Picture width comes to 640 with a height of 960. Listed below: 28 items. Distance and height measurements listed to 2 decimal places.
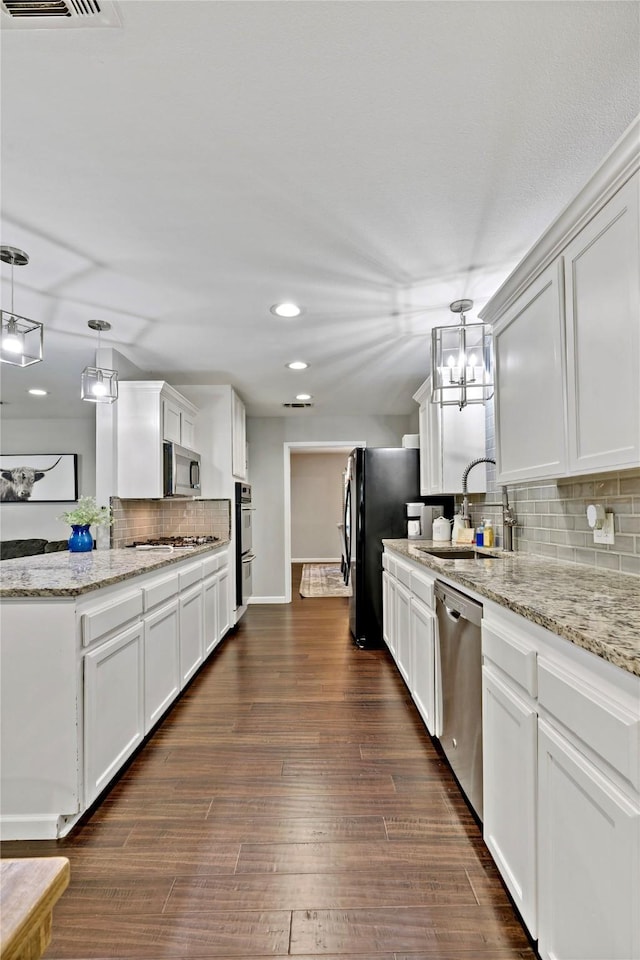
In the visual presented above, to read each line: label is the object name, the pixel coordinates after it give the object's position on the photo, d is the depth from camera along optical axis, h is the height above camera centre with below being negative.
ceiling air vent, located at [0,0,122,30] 1.15 +1.17
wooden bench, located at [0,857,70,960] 0.41 -0.36
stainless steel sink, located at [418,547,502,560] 3.11 -0.34
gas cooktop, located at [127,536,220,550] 3.82 -0.33
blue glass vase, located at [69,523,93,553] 3.15 -0.23
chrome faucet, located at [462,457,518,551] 2.85 -0.14
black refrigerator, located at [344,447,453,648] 4.23 -0.09
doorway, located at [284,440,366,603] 6.21 +0.70
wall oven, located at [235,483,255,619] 5.01 -0.45
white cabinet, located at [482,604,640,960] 0.86 -0.63
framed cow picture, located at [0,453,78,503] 6.48 +0.35
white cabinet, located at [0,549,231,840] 1.76 -0.76
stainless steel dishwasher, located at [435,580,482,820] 1.73 -0.72
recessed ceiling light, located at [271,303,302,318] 2.95 +1.16
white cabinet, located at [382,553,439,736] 2.40 -0.76
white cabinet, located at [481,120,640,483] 1.35 +0.55
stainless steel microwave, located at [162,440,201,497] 3.79 +0.26
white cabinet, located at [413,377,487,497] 3.57 +0.42
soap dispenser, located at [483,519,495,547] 3.18 -0.24
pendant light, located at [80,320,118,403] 2.99 +0.73
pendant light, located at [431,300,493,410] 2.54 +0.72
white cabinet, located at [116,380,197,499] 3.73 +0.51
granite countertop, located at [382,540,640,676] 0.99 -0.29
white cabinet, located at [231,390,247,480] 4.94 +0.66
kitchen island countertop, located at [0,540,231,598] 1.79 -0.31
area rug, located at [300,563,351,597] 6.81 -1.26
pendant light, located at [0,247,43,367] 2.29 +0.78
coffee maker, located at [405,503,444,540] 4.05 -0.16
